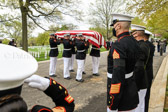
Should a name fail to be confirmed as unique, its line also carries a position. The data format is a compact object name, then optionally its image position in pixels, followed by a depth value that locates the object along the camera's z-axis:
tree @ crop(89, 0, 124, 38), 28.48
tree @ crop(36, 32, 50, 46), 29.72
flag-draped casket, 7.46
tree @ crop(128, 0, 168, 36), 5.56
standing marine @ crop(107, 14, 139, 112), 1.84
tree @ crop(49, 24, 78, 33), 12.70
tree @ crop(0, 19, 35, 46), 15.42
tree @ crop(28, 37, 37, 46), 45.94
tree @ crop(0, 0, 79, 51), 11.21
